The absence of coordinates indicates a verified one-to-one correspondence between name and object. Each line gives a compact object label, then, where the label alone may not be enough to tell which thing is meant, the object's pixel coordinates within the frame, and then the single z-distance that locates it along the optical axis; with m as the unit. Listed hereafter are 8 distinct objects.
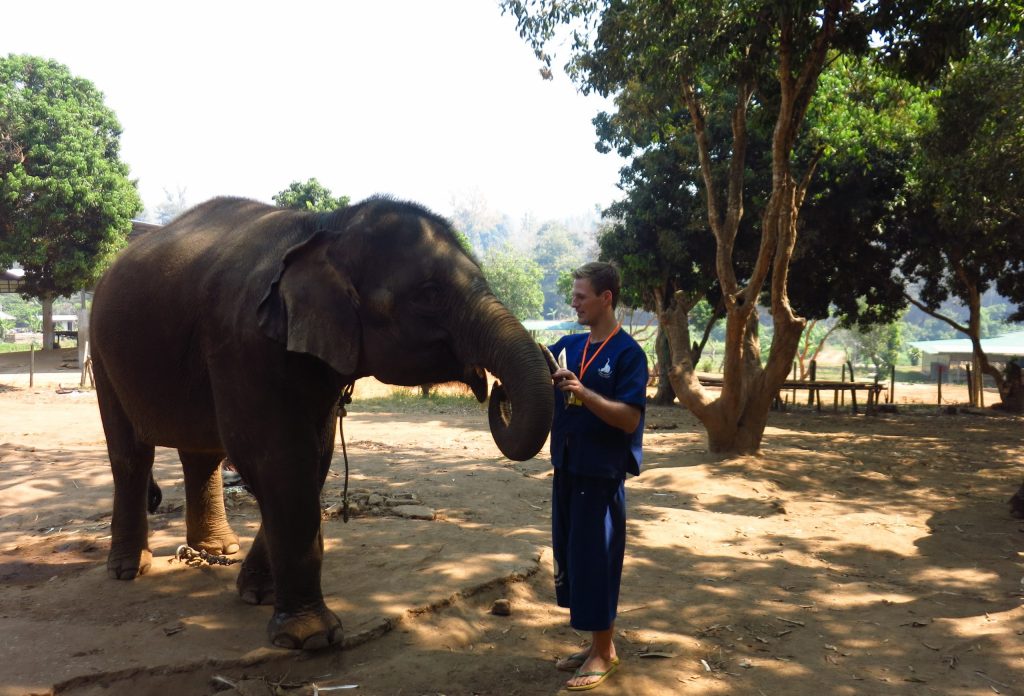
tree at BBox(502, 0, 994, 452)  8.95
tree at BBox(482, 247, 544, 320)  49.81
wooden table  21.00
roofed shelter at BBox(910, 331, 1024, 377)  37.81
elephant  3.74
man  3.66
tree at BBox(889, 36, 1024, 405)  12.57
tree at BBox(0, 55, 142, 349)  22.97
